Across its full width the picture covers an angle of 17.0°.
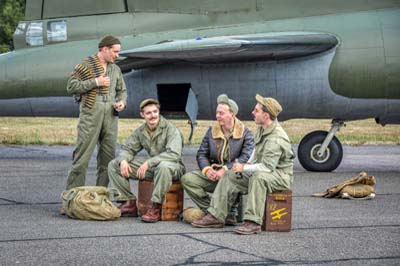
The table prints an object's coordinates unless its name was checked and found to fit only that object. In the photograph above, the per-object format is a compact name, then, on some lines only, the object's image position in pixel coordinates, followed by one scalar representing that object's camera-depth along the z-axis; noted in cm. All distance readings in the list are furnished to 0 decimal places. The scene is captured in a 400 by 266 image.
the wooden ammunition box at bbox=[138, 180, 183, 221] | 1453
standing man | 1545
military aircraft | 2156
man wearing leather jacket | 1420
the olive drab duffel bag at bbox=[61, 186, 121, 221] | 1432
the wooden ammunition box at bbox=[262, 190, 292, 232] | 1353
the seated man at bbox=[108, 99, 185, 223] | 1431
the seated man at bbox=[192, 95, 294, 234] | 1341
